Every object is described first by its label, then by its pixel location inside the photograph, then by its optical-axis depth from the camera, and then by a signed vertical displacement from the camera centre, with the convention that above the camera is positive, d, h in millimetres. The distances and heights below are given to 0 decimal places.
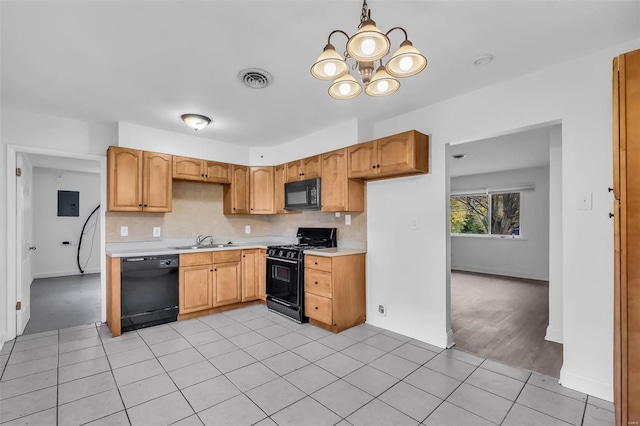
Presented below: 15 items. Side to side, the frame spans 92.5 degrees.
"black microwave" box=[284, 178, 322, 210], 3906 +255
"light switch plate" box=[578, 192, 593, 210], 2193 +91
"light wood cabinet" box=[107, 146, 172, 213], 3547 +409
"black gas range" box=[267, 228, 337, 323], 3699 -735
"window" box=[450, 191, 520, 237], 6988 +0
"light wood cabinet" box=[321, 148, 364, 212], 3570 +323
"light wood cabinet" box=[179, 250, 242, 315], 3777 -852
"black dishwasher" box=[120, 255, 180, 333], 3375 -877
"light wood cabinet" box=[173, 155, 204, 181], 3990 +612
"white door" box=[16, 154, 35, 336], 3284 -434
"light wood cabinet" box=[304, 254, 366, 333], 3346 -875
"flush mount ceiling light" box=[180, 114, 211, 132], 3377 +1047
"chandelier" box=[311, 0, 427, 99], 1436 +789
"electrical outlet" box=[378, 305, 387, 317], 3492 -1106
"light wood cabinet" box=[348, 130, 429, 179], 2967 +590
